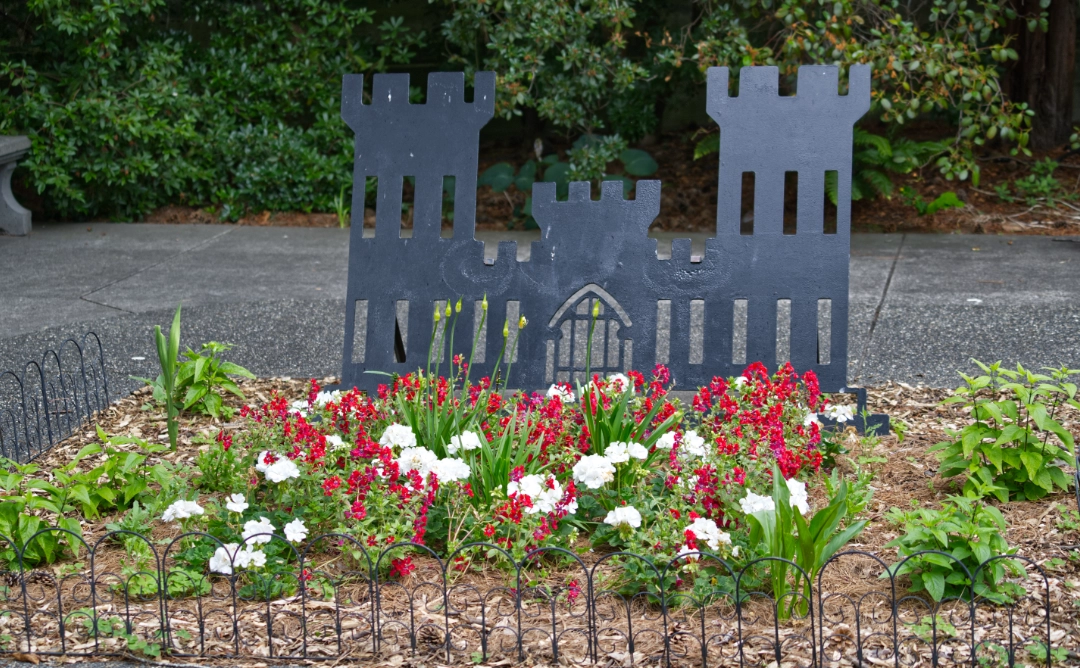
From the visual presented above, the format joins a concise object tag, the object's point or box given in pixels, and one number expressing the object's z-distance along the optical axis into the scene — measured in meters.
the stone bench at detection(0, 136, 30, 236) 7.98
